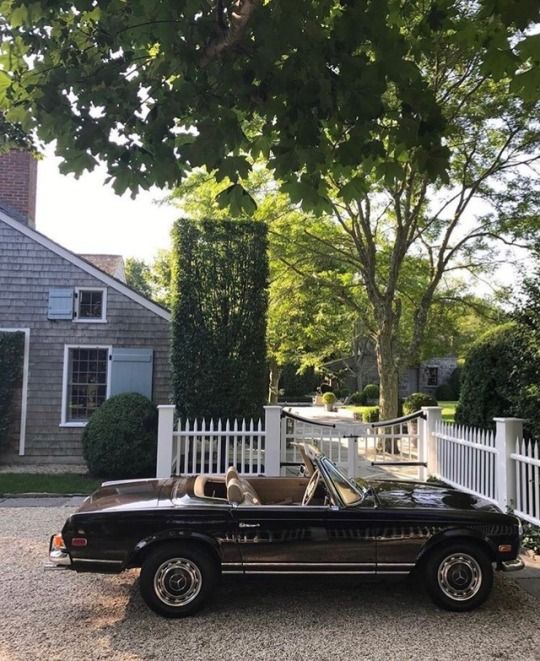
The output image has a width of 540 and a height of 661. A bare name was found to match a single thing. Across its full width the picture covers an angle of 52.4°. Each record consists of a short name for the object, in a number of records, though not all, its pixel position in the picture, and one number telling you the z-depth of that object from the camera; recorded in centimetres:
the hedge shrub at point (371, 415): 1924
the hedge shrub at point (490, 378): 675
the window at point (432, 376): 4112
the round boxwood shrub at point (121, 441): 1007
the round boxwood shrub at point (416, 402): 1797
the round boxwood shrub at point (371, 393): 2985
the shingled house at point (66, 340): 1169
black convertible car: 410
